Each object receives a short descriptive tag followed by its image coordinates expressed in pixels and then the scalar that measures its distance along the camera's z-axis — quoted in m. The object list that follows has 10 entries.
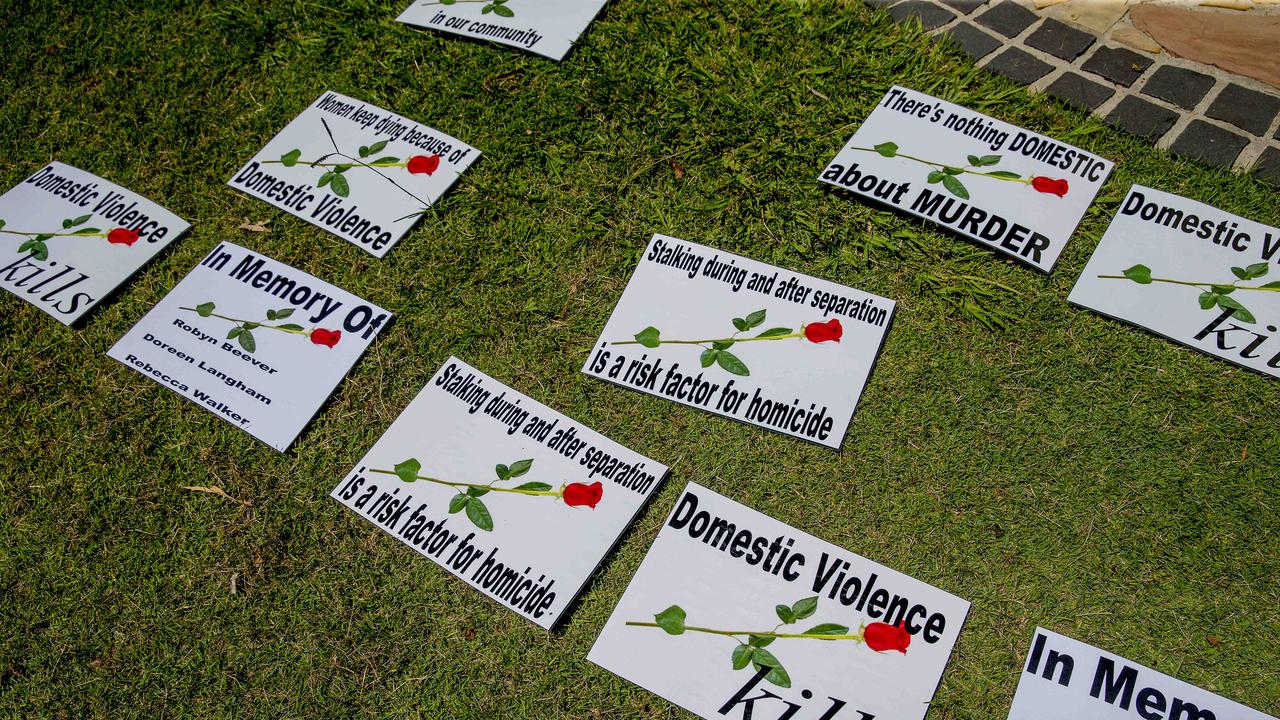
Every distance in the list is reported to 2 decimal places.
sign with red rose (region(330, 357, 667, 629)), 2.07
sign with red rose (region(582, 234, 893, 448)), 2.23
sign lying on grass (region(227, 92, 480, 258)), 2.65
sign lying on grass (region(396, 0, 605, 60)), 2.95
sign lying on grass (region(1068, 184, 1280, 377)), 2.22
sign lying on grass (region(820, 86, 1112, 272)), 2.42
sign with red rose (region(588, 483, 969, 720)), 1.90
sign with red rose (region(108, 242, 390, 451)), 2.36
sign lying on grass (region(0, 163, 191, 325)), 2.60
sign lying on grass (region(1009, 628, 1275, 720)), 1.83
